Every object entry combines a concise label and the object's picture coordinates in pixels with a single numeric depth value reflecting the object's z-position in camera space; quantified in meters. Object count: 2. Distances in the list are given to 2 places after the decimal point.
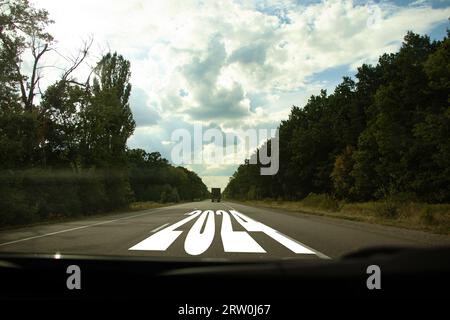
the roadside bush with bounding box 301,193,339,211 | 36.19
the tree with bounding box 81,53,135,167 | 37.16
